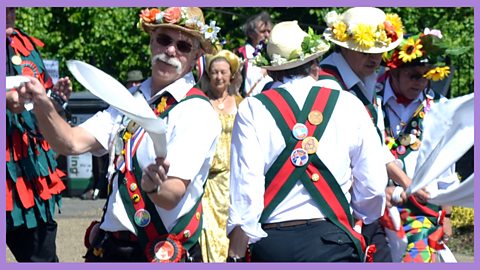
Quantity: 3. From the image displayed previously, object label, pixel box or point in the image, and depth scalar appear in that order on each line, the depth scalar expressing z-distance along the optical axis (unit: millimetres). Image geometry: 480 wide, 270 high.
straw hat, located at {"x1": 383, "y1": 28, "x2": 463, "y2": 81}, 10805
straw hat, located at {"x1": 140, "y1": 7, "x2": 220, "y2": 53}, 8233
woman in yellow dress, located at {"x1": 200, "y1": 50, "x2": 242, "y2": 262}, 13199
